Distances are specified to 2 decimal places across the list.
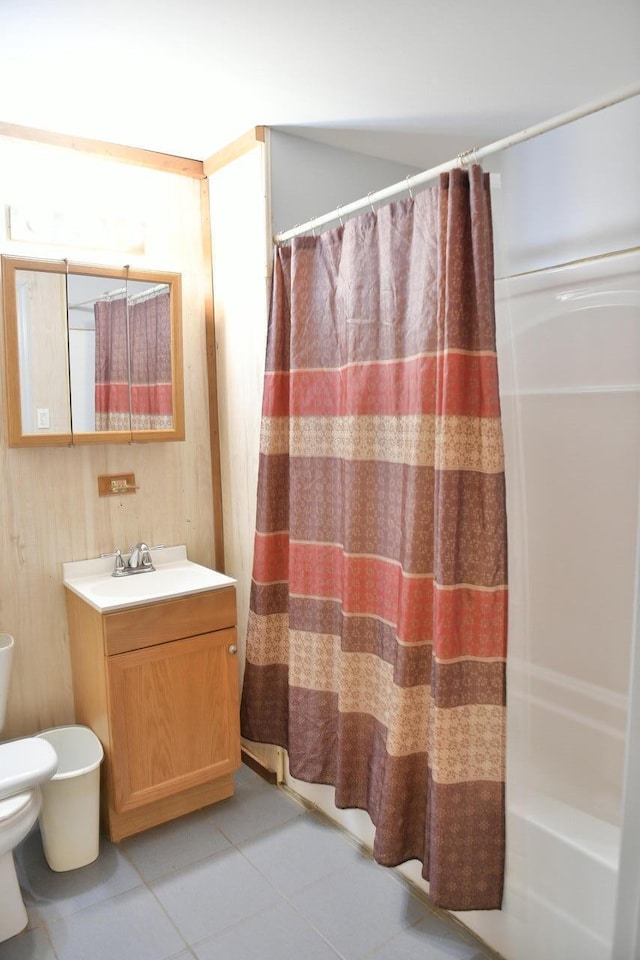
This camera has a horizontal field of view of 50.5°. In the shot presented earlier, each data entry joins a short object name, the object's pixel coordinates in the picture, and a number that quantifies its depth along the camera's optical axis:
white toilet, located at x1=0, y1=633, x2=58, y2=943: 1.88
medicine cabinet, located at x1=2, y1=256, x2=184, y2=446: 2.36
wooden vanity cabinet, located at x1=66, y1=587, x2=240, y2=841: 2.28
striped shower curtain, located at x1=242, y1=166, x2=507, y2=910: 1.68
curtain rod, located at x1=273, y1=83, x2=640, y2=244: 1.37
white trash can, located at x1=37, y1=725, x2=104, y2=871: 2.17
